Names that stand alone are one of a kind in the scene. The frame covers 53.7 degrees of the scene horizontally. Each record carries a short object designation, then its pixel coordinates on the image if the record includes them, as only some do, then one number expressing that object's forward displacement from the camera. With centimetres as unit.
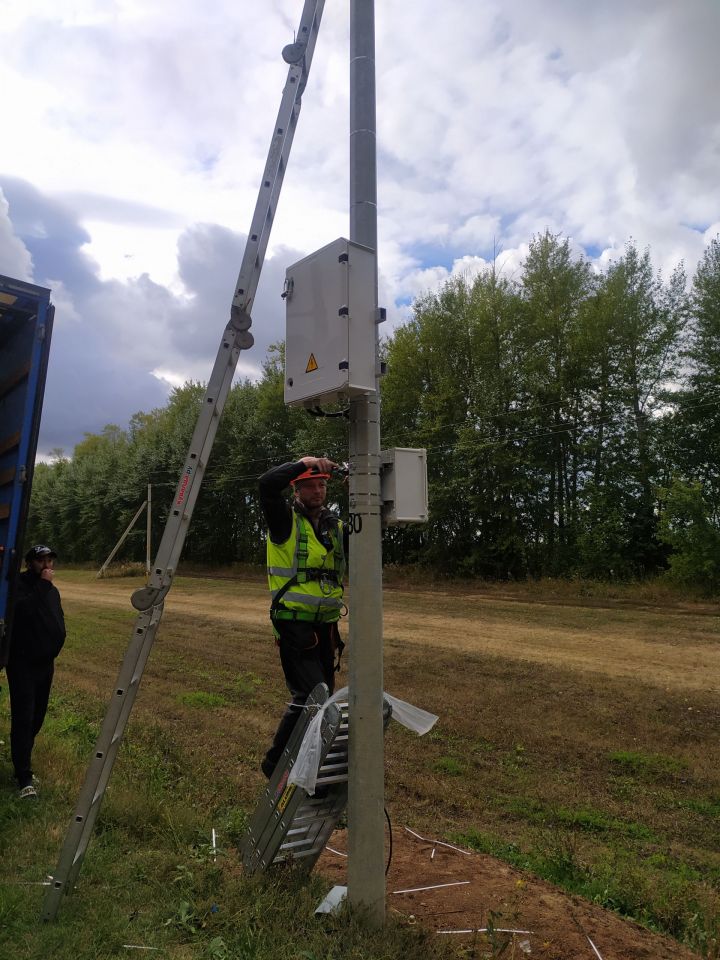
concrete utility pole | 317
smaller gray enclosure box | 341
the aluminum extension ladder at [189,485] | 316
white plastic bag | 322
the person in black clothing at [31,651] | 492
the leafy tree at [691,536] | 1772
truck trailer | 476
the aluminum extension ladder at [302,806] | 335
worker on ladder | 398
